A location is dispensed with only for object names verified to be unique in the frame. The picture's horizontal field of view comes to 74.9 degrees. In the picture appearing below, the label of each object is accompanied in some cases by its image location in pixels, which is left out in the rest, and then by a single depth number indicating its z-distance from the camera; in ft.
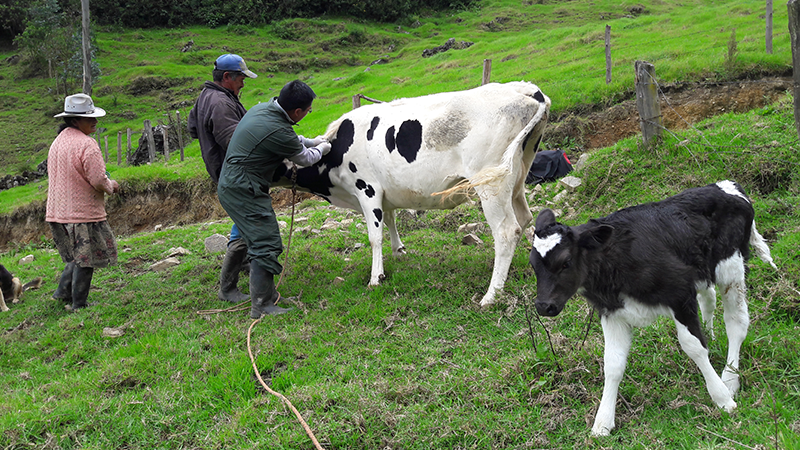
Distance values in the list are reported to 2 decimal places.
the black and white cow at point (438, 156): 19.03
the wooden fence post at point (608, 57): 44.65
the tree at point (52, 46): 146.72
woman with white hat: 21.50
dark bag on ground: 30.01
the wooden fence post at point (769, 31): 42.51
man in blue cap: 21.12
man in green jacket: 19.17
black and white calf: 10.45
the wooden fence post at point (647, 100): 22.89
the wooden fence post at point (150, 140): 74.13
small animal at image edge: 25.27
